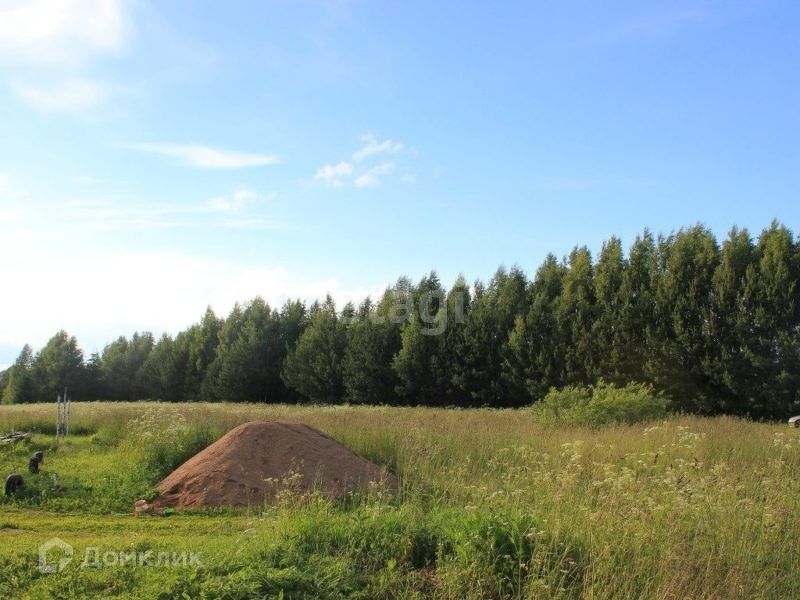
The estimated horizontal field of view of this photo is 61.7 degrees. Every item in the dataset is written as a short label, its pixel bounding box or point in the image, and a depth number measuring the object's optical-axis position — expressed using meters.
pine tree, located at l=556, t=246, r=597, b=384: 30.53
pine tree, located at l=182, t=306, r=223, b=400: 48.69
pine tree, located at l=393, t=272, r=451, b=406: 36.22
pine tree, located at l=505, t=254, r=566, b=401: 31.66
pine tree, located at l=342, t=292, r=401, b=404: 38.62
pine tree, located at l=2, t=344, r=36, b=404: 53.55
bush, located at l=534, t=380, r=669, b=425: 16.72
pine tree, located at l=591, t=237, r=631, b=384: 29.50
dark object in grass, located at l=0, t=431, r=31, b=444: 14.66
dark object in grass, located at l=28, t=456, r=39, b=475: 11.59
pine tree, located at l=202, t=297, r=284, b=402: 44.84
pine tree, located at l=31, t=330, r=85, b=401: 53.38
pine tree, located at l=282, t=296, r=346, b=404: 40.78
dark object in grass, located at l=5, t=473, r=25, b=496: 10.06
